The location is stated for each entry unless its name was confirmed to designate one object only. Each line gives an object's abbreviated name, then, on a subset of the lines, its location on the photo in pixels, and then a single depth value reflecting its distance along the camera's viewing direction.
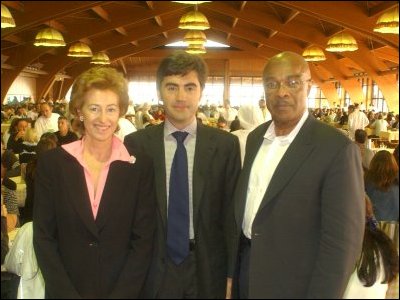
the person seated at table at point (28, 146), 4.86
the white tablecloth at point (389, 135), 8.48
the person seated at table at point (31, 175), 3.81
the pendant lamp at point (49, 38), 8.80
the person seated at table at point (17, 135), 5.23
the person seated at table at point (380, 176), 3.08
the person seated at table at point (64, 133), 4.95
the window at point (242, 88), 22.45
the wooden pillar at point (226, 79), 21.53
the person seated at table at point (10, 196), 3.64
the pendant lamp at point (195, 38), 11.67
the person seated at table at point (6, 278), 1.85
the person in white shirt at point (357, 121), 9.33
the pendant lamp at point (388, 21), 6.41
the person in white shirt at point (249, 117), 3.57
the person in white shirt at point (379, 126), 9.89
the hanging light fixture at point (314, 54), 11.10
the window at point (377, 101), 17.78
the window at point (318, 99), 24.14
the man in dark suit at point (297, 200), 1.32
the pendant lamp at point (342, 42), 9.35
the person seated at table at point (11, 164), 4.30
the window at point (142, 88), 22.12
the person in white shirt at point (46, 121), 6.00
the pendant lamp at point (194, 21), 8.95
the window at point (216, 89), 22.08
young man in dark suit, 1.51
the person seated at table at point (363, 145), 5.27
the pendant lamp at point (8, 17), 4.53
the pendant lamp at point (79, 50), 11.35
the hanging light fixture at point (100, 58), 14.58
